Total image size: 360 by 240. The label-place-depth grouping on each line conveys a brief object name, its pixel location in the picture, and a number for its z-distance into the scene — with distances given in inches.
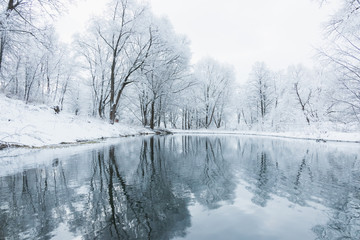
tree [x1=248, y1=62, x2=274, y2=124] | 1502.2
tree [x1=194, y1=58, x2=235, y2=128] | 1567.4
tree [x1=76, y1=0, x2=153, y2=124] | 805.9
